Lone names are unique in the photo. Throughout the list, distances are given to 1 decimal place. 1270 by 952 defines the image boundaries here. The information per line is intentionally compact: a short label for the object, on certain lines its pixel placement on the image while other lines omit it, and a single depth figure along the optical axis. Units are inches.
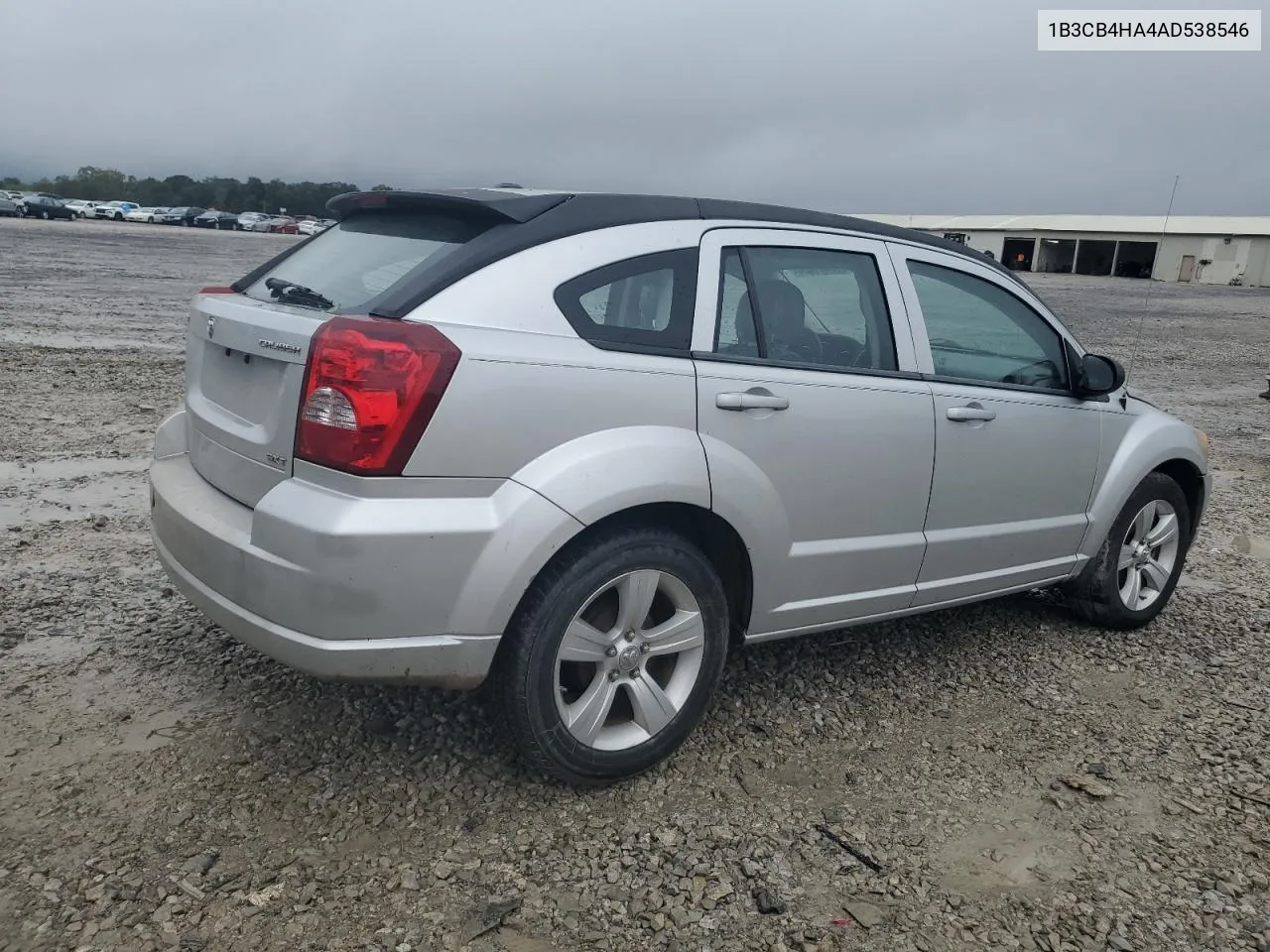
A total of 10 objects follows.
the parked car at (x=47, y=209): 2336.4
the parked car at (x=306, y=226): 2497.3
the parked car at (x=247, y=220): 2605.8
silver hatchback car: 103.0
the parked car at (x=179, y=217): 2699.3
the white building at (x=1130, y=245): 2362.2
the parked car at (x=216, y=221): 2657.5
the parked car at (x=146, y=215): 2706.7
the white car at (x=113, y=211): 2647.6
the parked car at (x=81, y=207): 2516.0
